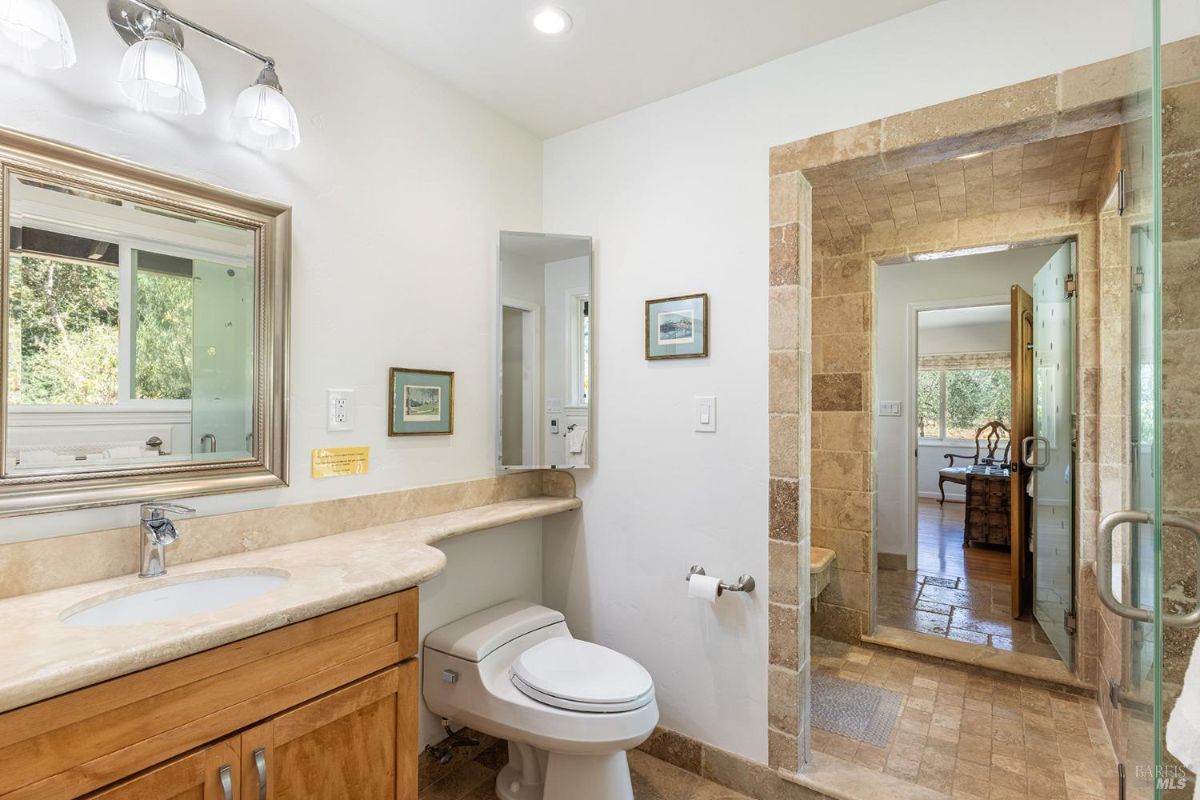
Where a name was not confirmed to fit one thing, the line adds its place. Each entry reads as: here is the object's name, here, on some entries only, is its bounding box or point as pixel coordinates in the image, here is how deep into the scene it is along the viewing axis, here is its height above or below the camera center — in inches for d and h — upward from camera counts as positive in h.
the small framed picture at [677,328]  81.0 +11.0
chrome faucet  50.3 -12.6
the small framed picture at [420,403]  75.0 -0.4
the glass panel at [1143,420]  39.1 -1.2
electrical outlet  68.1 -1.3
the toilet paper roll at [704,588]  76.4 -25.7
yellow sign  66.9 -7.7
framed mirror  47.3 +6.2
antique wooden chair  230.8 -23.6
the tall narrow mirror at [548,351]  90.0 +8.0
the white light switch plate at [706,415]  80.3 -2.0
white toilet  61.9 -35.0
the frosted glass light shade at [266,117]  57.6 +29.5
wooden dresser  193.5 -37.6
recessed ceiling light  66.2 +46.0
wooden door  126.3 -5.2
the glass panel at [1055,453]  106.3 -10.2
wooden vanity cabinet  33.6 -23.3
